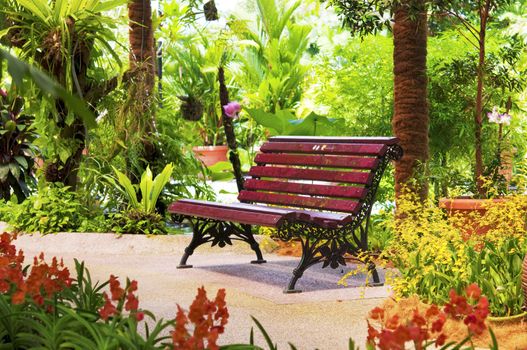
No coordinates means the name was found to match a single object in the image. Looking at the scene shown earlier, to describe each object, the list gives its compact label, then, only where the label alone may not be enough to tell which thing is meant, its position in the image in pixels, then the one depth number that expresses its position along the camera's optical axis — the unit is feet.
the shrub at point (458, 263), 14.26
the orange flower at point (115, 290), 9.39
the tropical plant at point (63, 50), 26.02
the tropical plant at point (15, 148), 31.04
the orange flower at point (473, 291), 8.34
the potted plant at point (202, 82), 61.41
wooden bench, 18.58
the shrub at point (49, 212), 26.53
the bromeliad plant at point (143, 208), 26.35
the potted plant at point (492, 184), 22.81
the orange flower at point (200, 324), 7.50
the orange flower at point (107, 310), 8.94
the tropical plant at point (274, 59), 60.18
